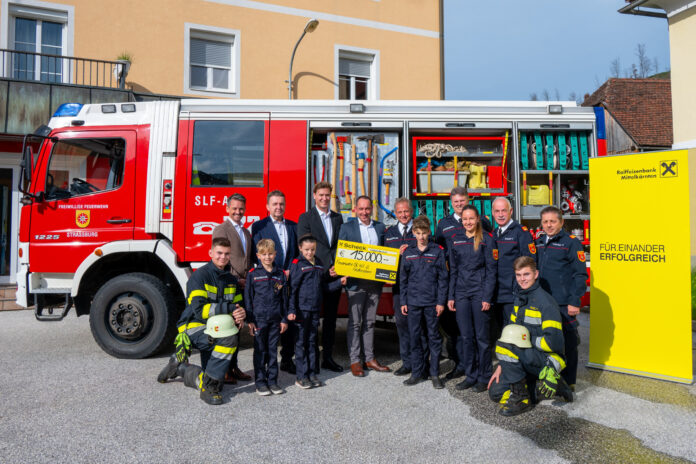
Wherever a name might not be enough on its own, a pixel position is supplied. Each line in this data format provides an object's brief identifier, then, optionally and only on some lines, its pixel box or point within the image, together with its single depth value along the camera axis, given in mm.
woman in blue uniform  4426
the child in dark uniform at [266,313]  4367
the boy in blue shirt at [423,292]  4566
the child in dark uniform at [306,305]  4555
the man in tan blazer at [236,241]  4789
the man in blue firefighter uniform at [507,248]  4500
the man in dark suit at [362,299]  4910
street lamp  11133
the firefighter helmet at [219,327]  4176
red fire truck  5348
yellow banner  4734
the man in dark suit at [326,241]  4930
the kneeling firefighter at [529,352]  3926
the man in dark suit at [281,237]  4840
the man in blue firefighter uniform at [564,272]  4453
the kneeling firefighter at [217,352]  4145
